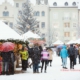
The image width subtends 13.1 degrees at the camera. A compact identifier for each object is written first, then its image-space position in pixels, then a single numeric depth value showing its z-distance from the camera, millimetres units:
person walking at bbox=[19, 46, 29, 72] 21281
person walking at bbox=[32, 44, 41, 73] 19906
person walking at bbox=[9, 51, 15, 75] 19016
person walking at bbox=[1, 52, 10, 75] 18984
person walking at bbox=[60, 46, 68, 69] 23616
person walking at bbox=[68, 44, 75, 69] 23016
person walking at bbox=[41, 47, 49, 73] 20422
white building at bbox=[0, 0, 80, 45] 88875
